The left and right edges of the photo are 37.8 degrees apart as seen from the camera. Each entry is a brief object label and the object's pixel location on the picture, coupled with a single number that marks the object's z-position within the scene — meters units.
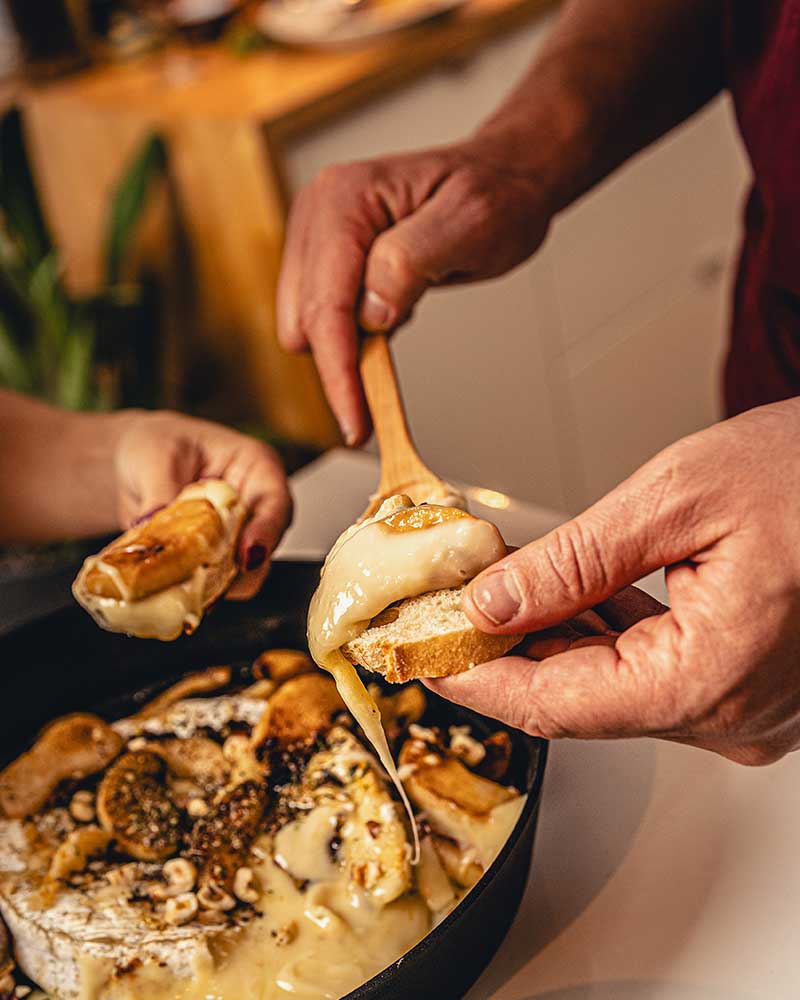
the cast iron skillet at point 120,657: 1.02
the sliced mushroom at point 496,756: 0.91
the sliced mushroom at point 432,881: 0.82
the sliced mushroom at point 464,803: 0.84
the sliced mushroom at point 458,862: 0.83
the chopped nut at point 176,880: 0.85
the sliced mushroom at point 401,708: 0.97
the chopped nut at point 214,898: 0.83
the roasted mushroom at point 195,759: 0.95
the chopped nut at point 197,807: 0.91
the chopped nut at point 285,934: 0.80
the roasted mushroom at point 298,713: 0.95
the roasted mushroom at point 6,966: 0.82
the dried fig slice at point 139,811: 0.89
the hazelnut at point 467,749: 0.92
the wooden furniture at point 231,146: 2.01
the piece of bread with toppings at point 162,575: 0.90
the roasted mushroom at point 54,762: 0.94
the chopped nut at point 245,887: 0.84
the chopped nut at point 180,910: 0.82
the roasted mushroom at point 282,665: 1.02
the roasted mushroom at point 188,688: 1.04
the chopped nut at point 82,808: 0.93
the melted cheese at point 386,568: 0.75
